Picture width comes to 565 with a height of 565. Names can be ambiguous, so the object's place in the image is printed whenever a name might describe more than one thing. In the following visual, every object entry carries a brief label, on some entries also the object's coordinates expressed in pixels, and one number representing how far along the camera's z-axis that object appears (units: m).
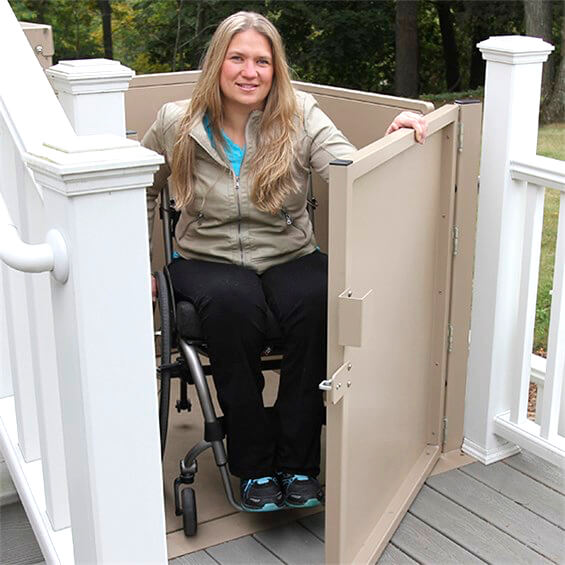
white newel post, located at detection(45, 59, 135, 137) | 2.00
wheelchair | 2.40
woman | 2.38
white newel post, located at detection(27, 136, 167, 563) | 1.19
